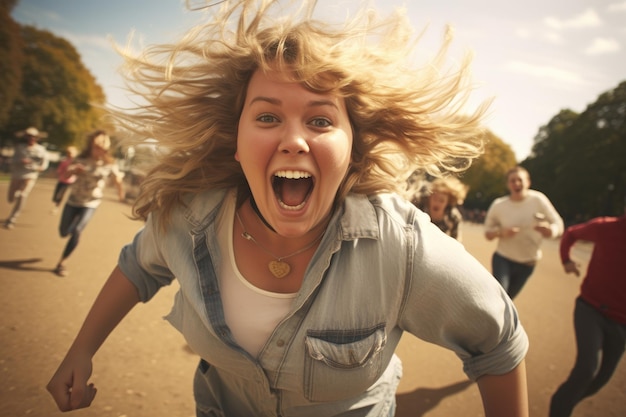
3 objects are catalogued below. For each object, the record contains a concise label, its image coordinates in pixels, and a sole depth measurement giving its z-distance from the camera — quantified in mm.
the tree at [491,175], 44491
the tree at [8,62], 26078
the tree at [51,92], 30078
